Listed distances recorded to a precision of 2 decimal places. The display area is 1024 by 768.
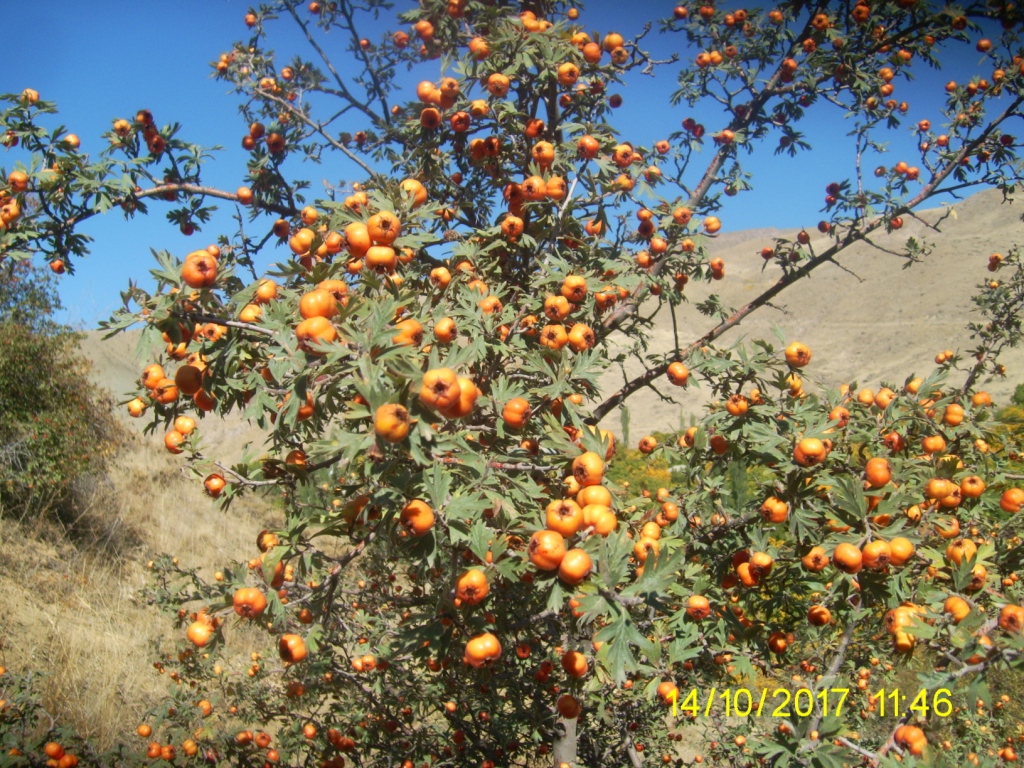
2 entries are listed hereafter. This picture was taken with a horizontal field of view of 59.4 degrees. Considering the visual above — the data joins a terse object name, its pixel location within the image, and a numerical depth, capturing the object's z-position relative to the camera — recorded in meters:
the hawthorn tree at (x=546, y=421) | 0.53
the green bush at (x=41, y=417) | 6.21
